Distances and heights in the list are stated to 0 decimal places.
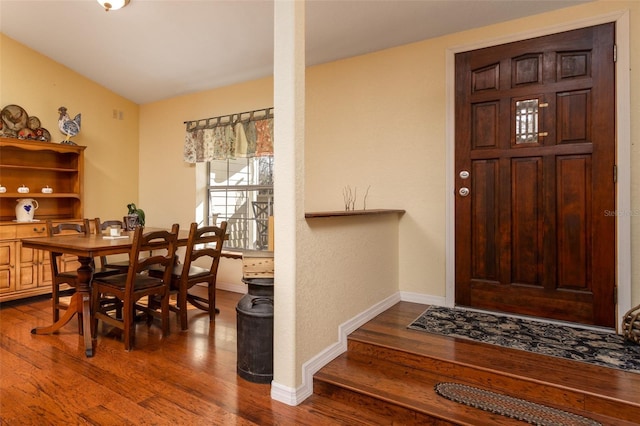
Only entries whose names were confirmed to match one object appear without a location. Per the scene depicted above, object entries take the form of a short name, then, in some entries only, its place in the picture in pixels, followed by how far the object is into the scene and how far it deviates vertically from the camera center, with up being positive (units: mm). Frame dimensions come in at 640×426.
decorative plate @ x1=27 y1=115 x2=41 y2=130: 4148 +1024
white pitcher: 4047 +32
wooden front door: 2627 +255
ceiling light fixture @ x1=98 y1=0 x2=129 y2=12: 2988 +1720
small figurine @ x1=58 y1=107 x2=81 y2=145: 4375 +1050
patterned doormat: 2139 -842
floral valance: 4121 +897
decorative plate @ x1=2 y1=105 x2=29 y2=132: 3963 +1047
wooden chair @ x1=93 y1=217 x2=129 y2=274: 3363 -178
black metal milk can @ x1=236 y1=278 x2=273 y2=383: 2221 -772
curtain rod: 4147 +1117
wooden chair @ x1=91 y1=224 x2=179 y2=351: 2667 -561
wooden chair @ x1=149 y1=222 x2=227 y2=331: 3119 -557
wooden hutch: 3834 +164
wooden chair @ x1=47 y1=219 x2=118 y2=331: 3010 -523
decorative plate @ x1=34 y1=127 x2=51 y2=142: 4188 +902
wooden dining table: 2566 -276
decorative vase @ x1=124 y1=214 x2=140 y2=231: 3549 -84
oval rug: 1705 -968
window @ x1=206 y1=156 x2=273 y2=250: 4371 +171
